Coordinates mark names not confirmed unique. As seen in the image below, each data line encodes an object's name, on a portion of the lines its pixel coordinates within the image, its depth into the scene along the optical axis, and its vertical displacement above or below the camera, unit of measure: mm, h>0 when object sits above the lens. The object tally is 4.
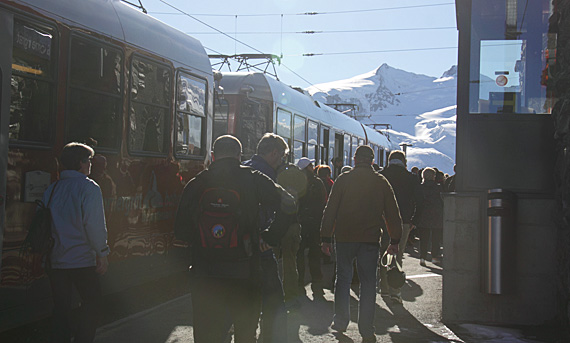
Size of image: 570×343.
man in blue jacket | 4500 -399
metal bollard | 6473 -562
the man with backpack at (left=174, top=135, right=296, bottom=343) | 3797 -328
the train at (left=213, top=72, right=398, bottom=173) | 11773 +1297
